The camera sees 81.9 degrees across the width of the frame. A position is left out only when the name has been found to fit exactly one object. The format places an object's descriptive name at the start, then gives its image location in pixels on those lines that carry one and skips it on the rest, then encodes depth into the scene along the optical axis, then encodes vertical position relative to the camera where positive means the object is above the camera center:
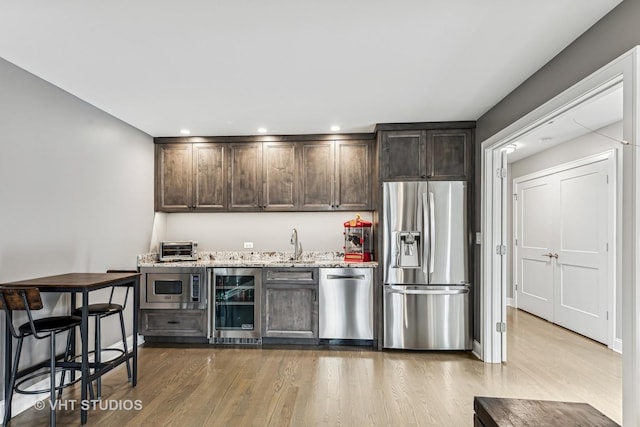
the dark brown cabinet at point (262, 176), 4.57 +0.54
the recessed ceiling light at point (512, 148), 5.22 +1.02
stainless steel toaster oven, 4.54 -0.39
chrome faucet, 4.54 -0.32
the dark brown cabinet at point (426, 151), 4.04 +0.75
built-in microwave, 4.21 -0.78
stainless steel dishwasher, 4.11 -0.94
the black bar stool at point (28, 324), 2.27 -0.71
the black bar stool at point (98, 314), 2.81 -0.73
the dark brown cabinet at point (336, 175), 4.48 +0.54
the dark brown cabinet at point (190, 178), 4.63 +0.52
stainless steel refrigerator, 3.95 -0.55
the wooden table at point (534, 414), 1.52 -0.85
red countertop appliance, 4.47 -0.27
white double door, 4.38 -0.39
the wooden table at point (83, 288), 2.43 -0.47
